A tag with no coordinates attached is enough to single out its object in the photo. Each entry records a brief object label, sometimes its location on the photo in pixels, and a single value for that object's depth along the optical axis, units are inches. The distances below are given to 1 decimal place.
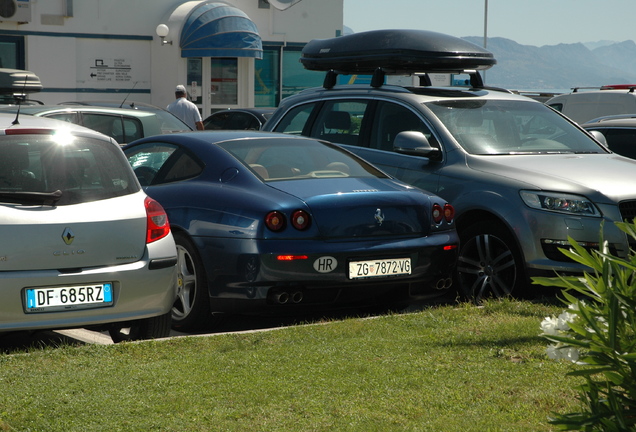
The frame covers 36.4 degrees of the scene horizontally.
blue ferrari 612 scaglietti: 250.1
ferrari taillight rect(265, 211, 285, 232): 248.8
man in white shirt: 691.4
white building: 1058.7
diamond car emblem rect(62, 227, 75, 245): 217.8
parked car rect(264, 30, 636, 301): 286.0
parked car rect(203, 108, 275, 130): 749.3
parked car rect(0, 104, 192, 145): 478.6
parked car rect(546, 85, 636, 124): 699.4
